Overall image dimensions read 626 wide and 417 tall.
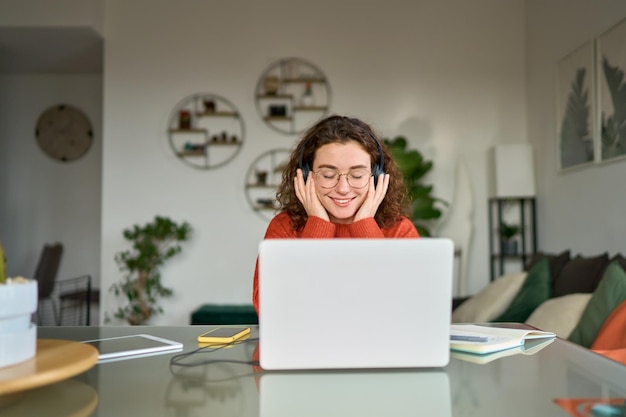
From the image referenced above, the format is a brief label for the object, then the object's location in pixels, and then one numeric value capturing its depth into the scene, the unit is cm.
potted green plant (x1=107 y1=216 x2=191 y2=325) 432
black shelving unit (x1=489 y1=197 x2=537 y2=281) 439
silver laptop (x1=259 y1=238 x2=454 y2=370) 90
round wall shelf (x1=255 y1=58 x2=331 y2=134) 459
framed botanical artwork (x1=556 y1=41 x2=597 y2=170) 345
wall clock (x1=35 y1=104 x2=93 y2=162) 631
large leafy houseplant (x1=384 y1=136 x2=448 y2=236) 421
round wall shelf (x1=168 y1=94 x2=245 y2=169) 459
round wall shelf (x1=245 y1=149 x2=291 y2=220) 457
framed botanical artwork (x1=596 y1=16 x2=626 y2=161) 306
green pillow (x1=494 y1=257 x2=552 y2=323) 310
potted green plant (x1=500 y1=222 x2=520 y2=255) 432
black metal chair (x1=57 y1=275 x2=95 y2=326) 527
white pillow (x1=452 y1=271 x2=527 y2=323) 326
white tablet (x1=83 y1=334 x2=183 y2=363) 105
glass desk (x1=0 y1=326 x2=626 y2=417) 71
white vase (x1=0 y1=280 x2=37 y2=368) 73
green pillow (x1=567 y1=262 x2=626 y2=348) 234
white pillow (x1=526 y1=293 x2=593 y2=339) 249
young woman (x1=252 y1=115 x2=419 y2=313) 166
